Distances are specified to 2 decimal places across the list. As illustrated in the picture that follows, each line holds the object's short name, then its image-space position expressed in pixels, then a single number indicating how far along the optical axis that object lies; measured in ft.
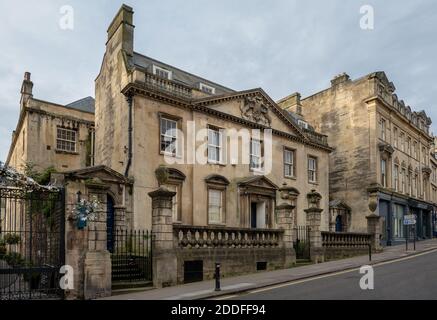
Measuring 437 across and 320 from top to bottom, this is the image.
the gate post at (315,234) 64.85
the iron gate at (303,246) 65.77
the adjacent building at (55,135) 85.46
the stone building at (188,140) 62.64
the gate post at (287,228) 59.82
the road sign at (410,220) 79.87
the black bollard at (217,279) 39.28
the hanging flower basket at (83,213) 38.58
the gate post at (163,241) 43.55
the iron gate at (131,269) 43.88
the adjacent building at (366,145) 105.50
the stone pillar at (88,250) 38.01
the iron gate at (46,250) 37.35
